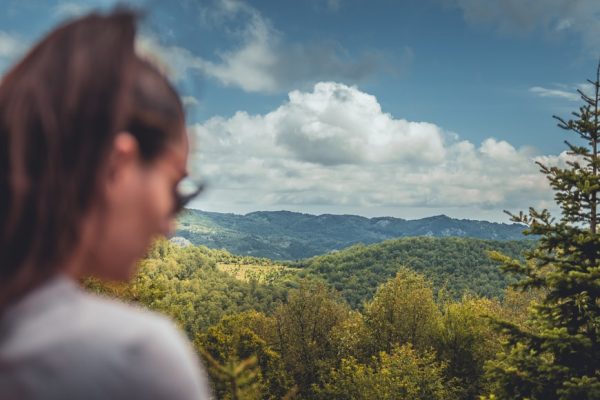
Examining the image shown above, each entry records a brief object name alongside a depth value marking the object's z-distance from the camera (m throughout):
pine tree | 11.36
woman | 0.66
